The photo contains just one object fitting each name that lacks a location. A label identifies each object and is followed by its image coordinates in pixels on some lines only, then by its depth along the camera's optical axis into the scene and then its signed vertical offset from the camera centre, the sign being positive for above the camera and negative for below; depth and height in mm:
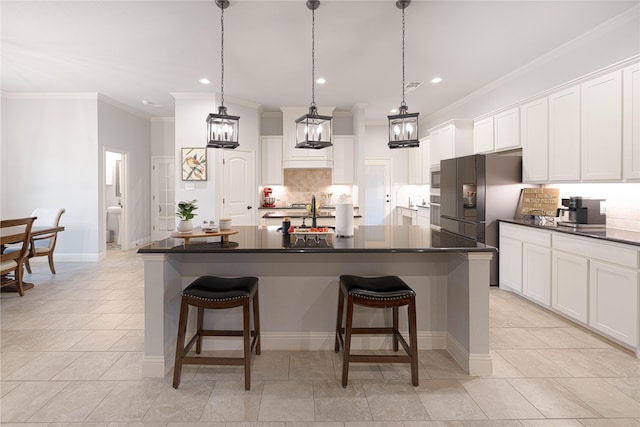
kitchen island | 2590 -620
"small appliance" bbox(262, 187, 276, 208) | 6836 +106
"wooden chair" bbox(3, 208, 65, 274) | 4926 -329
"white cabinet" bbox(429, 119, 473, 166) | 5344 +1009
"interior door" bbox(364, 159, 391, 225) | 7809 +291
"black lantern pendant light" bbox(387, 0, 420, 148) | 2777 +588
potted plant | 2577 -97
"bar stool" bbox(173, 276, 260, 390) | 2180 -621
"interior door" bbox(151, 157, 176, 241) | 7848 +215
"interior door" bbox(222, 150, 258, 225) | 6044 +299
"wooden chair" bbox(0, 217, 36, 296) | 3990 -497
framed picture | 5840 +658
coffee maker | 3439 -84
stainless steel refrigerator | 4402 +141
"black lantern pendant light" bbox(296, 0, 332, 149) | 2787 +593
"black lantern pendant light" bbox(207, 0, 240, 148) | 2928 +623
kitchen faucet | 2969 -51
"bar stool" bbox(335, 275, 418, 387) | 2188 -607
